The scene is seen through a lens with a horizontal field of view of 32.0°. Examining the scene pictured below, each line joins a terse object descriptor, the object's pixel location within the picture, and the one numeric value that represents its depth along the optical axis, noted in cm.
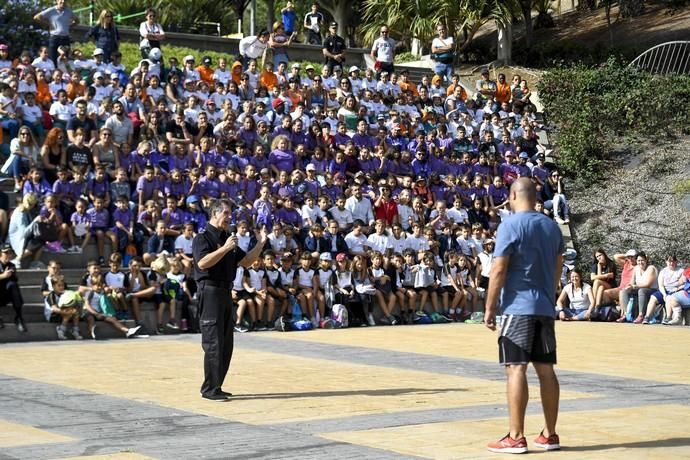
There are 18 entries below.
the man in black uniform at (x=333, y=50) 2948
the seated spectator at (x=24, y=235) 1892
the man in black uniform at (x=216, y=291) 1093
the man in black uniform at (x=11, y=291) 1717
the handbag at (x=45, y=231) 1902
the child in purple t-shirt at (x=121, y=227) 1995
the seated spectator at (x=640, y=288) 2180
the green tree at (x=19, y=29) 2839
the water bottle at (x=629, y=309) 2198
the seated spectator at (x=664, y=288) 2162
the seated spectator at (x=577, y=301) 2214
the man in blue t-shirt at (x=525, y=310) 822
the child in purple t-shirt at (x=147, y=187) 2083
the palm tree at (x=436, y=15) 3397
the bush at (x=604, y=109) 2956
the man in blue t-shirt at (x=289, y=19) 3103
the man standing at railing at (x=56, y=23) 2481
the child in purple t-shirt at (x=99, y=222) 1986
